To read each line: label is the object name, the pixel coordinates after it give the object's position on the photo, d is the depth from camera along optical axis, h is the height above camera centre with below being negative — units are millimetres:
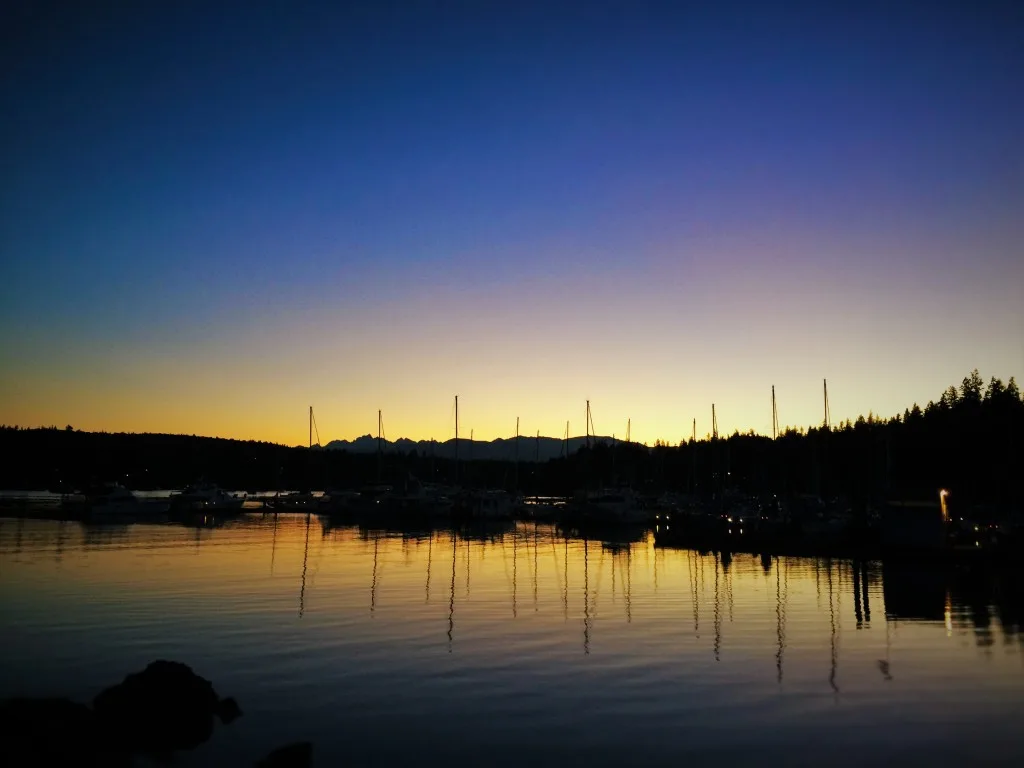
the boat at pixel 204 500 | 117375 -1967
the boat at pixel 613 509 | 107188 -2291
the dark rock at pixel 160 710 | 17281 -5018
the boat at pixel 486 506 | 111656 -2250
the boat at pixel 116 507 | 100438 -2849
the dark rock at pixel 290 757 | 15286 -5174
